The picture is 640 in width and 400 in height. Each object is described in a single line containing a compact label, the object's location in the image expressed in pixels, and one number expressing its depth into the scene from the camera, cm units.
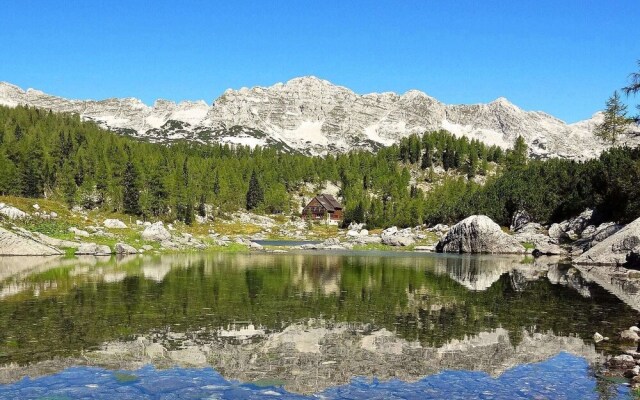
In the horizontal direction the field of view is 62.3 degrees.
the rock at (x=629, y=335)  2267
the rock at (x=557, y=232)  10750
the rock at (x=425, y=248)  11369
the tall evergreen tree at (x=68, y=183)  13938
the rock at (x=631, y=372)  1727
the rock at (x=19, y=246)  6662
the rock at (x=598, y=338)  2275
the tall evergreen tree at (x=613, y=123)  13350
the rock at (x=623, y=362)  1847
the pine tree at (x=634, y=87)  5562
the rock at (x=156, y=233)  8931
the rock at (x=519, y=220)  12825
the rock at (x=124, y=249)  7688
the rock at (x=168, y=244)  8669
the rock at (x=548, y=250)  9562
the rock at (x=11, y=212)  8338
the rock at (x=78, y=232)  8288
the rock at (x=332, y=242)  12214
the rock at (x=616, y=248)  6444
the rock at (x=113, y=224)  10029
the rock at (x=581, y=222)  10650
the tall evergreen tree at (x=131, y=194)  14500
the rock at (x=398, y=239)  11900
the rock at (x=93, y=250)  7419
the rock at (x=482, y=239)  10244
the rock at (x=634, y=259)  5950
